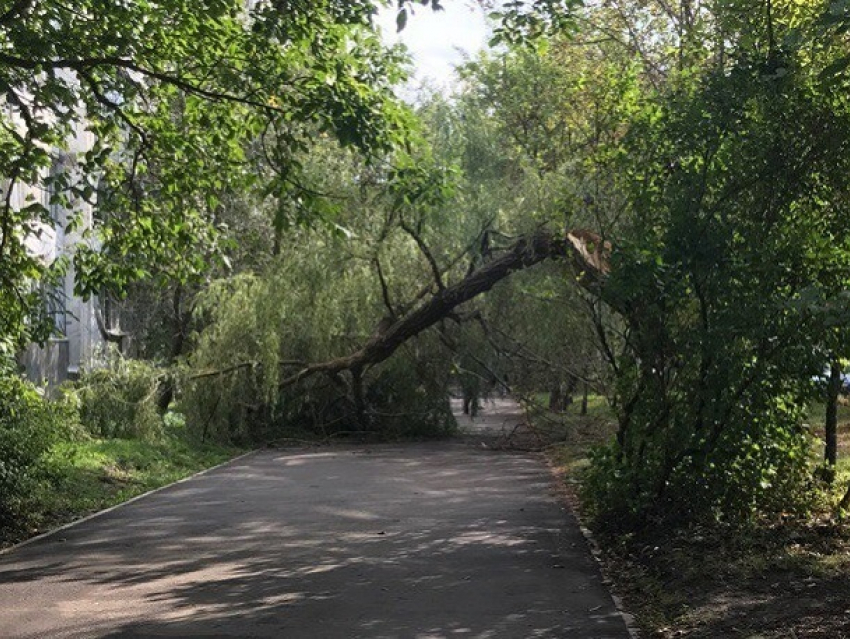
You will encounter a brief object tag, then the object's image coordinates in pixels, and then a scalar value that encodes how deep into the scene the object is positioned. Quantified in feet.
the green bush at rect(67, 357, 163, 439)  85.30
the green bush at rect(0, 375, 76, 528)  45.68
